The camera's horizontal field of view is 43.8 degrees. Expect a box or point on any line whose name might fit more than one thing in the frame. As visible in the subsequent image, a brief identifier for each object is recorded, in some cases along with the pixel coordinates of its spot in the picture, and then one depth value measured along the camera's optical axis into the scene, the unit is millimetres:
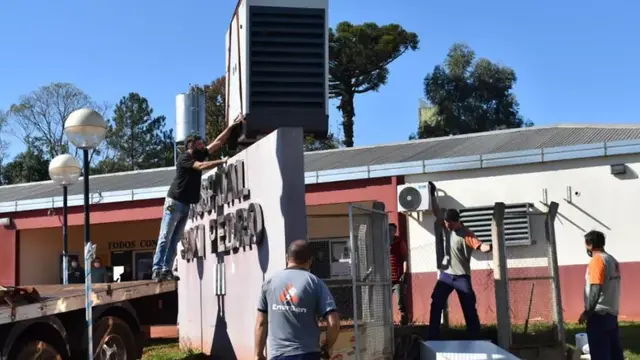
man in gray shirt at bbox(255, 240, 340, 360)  5840
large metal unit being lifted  8906
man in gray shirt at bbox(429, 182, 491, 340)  9914
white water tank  22844
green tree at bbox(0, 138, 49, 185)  50469
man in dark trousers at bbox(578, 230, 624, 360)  8789
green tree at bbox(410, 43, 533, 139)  45875
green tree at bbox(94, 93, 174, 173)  61188
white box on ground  8648
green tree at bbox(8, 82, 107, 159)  62312
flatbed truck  7600
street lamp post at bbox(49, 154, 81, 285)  14344
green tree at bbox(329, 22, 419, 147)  46188
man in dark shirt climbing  10117
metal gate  8172
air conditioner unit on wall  16516
